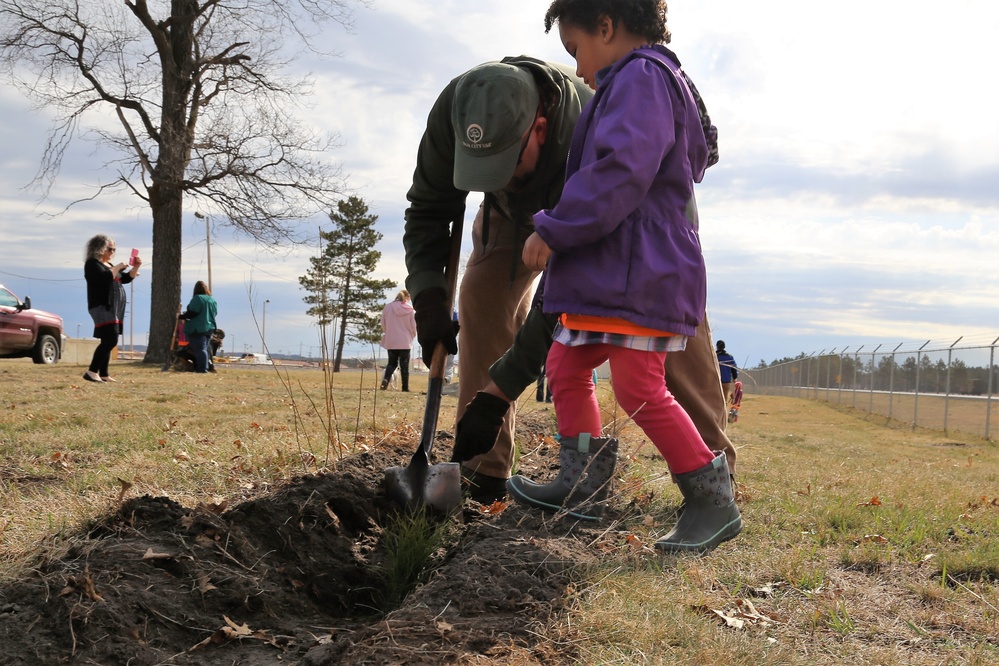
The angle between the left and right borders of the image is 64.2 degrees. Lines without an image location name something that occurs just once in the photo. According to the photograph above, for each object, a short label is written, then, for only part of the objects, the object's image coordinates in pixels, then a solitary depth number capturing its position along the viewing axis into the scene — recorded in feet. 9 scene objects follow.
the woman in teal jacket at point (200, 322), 43.93
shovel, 9.39
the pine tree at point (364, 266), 121.32
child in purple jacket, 7.61
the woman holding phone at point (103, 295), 32.53
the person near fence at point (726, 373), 36.26
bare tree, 57.77
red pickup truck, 50.98
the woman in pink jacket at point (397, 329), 41.34
